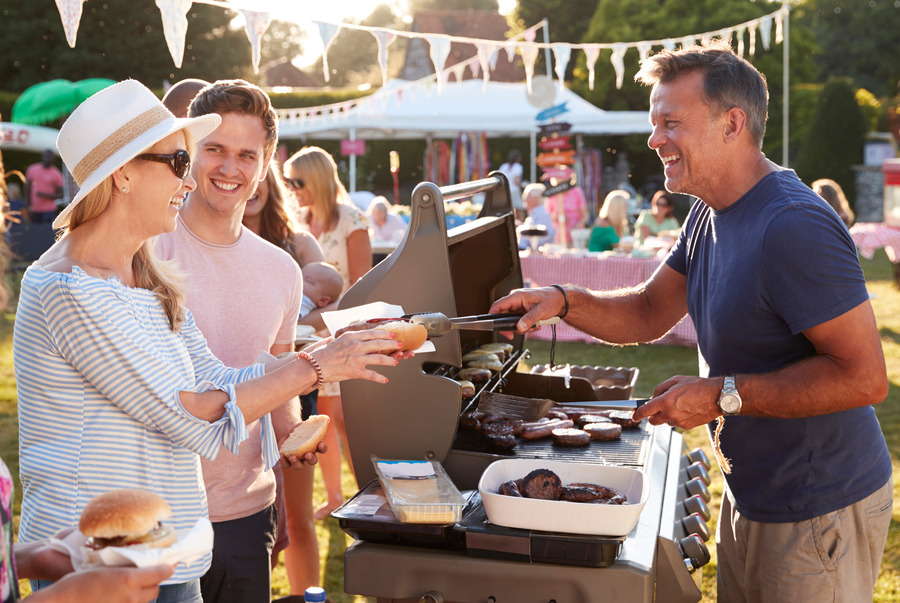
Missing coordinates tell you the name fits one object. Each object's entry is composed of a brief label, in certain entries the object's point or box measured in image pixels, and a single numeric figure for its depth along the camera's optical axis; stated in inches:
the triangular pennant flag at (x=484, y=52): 380.5
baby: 149.6
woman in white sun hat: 63.1
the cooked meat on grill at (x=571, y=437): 101.7
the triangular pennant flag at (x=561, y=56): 394.3
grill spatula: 109.3
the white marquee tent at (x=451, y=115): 517.0
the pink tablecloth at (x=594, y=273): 319.9
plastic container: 77.5
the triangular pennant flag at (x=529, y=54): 400.5
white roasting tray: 73.4
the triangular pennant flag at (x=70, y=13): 143.8
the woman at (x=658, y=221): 394.6
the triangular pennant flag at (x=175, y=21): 162.1
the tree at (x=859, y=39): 1476.4
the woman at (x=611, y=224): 362.0
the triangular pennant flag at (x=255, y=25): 225.9
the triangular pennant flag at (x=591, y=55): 429.7
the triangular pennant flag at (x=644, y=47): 408.8
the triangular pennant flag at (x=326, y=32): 243.9
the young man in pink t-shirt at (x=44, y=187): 541.3
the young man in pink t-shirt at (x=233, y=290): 89.0
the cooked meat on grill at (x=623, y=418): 112.0
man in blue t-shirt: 80.0
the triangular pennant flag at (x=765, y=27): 465.7
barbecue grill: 75.9
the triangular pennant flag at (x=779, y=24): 474.5
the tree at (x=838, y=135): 810.2
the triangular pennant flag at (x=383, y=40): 303.6
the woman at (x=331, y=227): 181.8
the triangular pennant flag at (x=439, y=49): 320.5
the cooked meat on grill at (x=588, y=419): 112.1
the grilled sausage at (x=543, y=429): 103.6
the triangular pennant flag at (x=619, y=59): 424.8
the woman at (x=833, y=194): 281.9
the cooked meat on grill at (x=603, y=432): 105.7
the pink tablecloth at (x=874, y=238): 420.8
